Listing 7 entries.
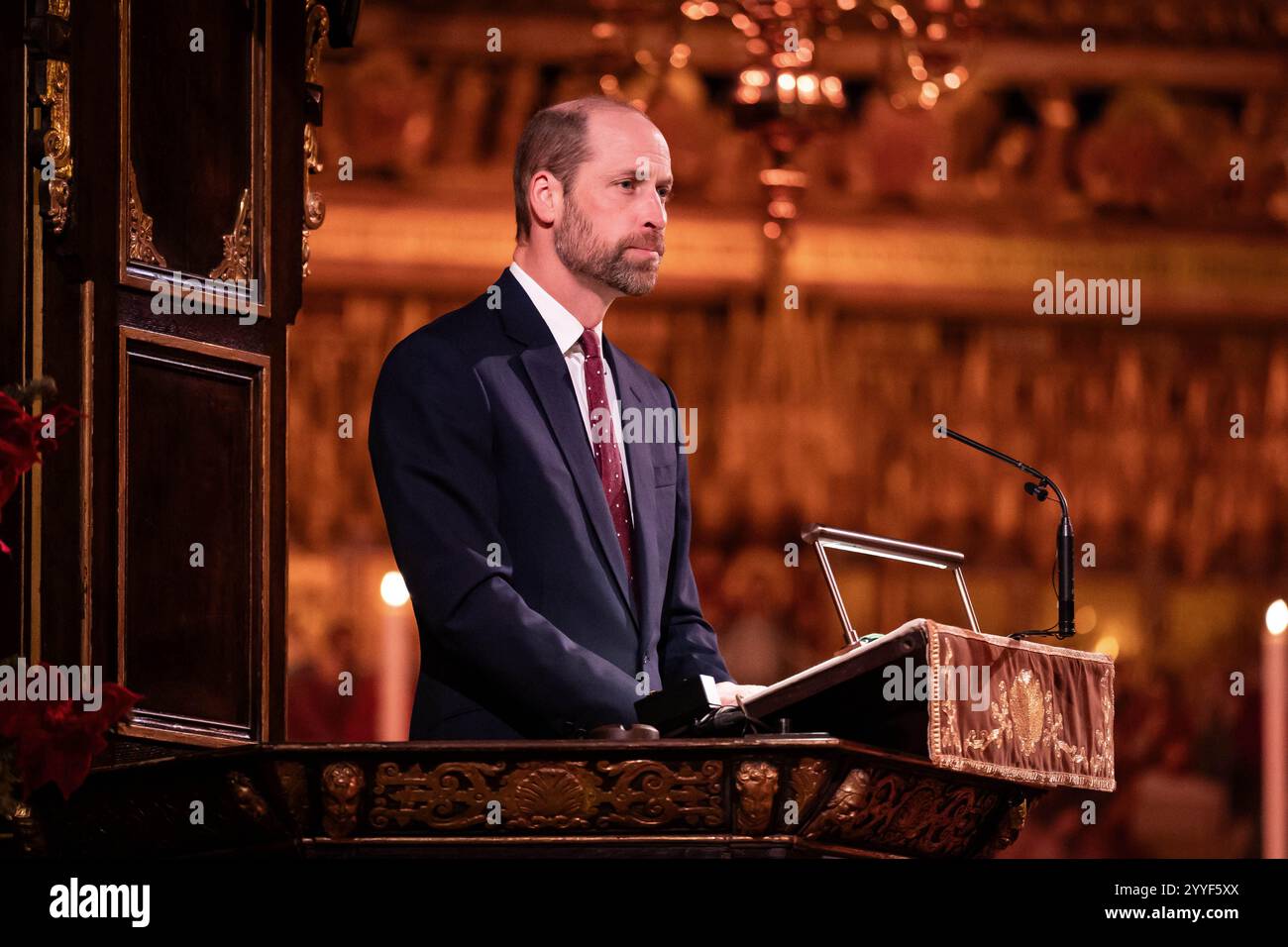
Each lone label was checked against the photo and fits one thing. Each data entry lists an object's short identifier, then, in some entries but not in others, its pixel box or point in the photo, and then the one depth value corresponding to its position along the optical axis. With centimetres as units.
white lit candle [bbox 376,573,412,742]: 1220
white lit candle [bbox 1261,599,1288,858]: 1345
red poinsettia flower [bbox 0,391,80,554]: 794
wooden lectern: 781
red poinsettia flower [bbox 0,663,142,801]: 826
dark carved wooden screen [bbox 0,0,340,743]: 979
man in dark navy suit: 864
